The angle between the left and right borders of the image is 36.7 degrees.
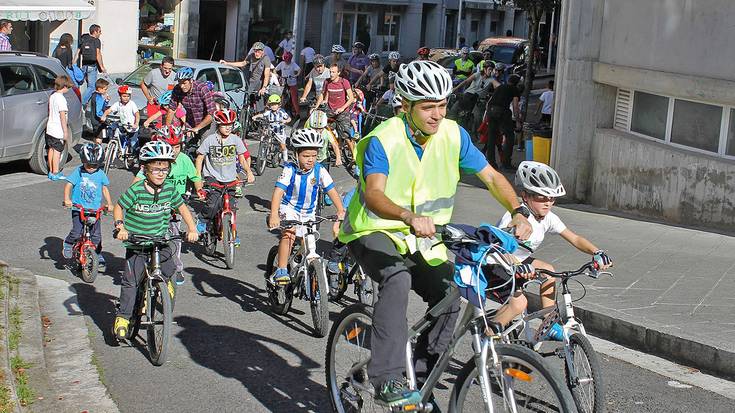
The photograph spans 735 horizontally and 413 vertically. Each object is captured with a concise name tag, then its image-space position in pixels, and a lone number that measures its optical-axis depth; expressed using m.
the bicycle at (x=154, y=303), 8.01
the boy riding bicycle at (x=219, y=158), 12.16
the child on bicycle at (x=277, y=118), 18.09
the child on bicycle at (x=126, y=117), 18.14
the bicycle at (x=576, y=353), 6.55
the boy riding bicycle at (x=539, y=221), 7.01
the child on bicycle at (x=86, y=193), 11.15
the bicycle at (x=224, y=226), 11.69
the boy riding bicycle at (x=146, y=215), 8.38
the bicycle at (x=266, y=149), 18.19
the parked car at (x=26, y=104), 16.31
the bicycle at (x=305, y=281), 8.90
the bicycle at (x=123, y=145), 17.88
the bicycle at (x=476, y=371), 4.91
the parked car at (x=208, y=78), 20.62
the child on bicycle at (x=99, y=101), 19.50
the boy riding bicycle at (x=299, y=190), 9.59
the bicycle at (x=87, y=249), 10.80
